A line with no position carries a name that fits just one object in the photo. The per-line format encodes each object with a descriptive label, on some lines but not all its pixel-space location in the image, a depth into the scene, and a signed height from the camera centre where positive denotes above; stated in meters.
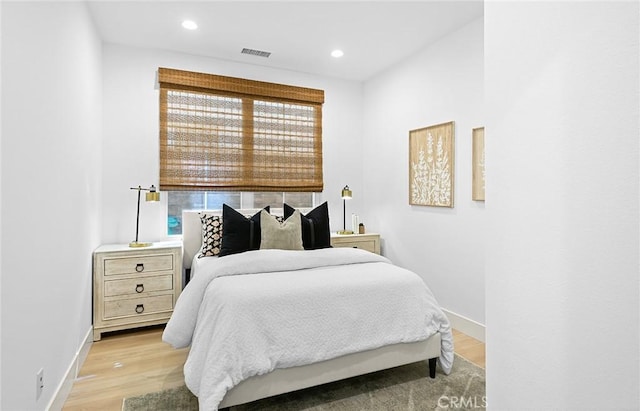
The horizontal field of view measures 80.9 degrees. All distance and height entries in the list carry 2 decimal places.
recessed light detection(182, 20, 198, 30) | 3.26 +1.61
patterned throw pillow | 3.36 -0.27
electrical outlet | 1.74 -0.83
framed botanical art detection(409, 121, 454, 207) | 3.52 +0.42
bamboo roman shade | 3.91 +0.83
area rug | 2.16 -1.14
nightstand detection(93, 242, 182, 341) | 3.21 -0.69
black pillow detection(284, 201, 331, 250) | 3.47 -0.19
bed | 1.93 -0.67
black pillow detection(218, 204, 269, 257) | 3.18 -0.23
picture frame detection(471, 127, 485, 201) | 3.15 +0.37
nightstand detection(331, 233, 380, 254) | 4.16 -0.38
